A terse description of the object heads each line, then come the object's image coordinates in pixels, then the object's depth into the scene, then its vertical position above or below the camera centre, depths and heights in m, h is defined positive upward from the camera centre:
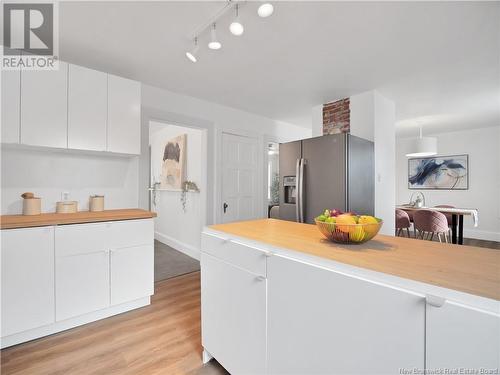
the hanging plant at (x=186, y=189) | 3.89 -0.04
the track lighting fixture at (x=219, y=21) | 1.46 +1.22
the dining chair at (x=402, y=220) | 4.42 -0.59
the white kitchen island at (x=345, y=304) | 0.68 -0.41
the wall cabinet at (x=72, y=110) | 1.99 +0.69
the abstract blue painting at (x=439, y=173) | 5.58 +0.36
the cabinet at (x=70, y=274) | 1.79 -0.73
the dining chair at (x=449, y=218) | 4.30 -0.55
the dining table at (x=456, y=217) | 3.99 -0.50
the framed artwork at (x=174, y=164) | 4.25 +0.42
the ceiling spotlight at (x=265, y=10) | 1.44 +1.05
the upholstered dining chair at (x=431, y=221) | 3.98 -0.56
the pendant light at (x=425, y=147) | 4.20 +0.70
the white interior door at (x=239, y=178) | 3.81 +0.15
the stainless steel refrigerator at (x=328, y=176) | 2.74 +0.14
